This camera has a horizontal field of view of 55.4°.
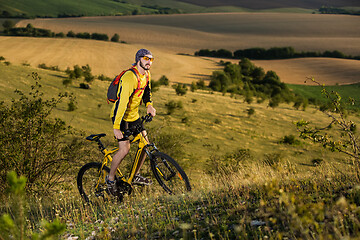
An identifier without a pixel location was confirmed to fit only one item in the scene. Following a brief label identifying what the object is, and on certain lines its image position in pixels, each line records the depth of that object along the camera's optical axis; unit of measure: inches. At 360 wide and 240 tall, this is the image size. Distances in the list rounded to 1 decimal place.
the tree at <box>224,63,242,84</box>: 3484.5
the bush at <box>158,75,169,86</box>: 2592.0
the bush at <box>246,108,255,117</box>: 1678.2
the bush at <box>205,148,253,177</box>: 970.1
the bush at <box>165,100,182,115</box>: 1513.3
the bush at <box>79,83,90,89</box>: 1617.9
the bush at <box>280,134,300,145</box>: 1370.6
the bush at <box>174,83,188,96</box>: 1862.7
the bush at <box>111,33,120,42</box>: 4931.1
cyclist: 246.5
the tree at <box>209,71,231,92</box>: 3063.0
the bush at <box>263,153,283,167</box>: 1149.4
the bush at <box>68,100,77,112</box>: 1273.3
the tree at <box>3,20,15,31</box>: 4588.1
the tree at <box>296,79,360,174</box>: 241.9
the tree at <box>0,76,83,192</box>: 409.7
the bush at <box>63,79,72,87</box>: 1549.0
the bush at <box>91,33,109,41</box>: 4891.7
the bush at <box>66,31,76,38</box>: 4792.1
